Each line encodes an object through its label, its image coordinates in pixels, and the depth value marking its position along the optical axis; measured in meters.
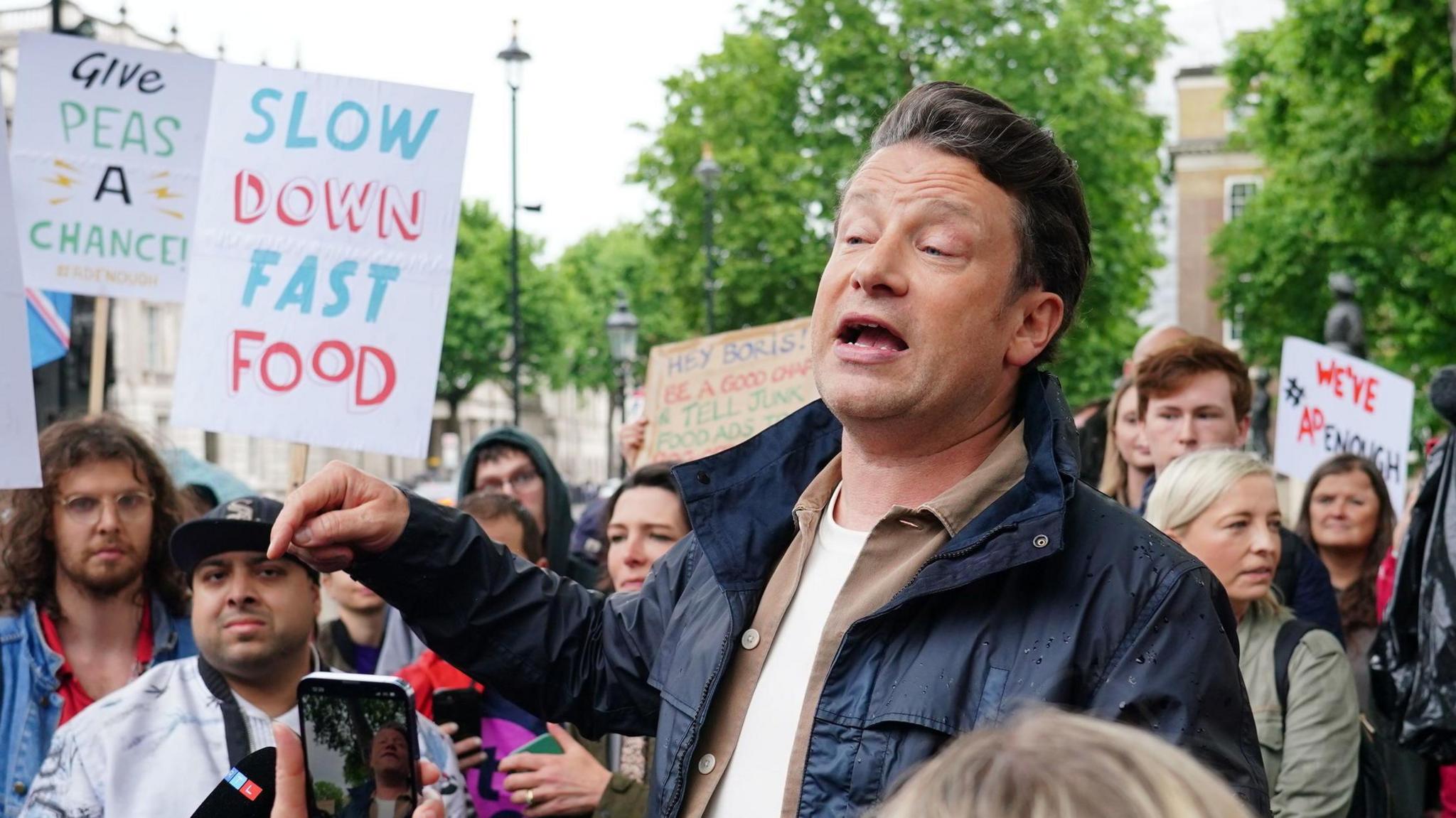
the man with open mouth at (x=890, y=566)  2.13
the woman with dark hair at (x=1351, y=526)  6.31
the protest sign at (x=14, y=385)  3.17
